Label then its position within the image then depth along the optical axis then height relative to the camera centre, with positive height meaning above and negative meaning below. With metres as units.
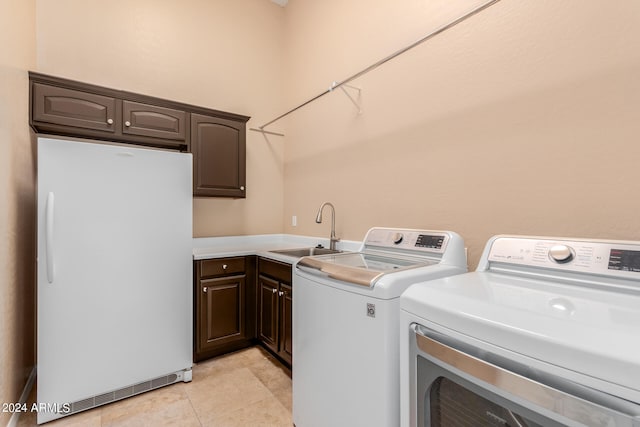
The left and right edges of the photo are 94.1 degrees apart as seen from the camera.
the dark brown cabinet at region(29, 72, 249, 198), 1.98 +0.70
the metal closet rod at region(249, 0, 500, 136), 1.25 +0.87
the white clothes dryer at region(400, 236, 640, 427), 0.58 -0.29
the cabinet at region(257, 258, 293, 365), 2.18 -0.72
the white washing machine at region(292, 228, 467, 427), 1.13 -0.48
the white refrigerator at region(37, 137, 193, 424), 1.71 -0.37
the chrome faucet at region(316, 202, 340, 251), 2.54 -0.16
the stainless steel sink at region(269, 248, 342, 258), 2.44 -0.32
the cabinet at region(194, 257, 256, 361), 2.34 -0.75
